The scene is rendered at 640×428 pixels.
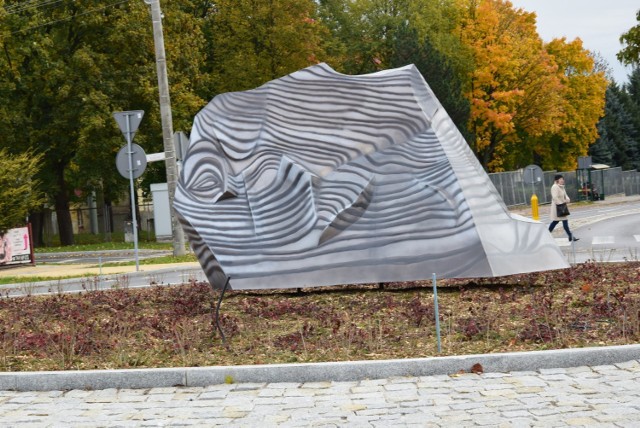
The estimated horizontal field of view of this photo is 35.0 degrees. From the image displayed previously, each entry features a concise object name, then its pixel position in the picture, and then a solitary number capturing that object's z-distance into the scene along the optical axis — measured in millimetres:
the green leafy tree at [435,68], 53812
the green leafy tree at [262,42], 49438
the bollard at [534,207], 31680
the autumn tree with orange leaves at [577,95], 69312
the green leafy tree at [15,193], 27788
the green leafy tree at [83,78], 39750
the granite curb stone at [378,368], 8328
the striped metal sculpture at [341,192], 12766
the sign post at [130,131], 22453
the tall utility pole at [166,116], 27641
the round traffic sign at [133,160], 22609
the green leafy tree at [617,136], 80312
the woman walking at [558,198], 24844
